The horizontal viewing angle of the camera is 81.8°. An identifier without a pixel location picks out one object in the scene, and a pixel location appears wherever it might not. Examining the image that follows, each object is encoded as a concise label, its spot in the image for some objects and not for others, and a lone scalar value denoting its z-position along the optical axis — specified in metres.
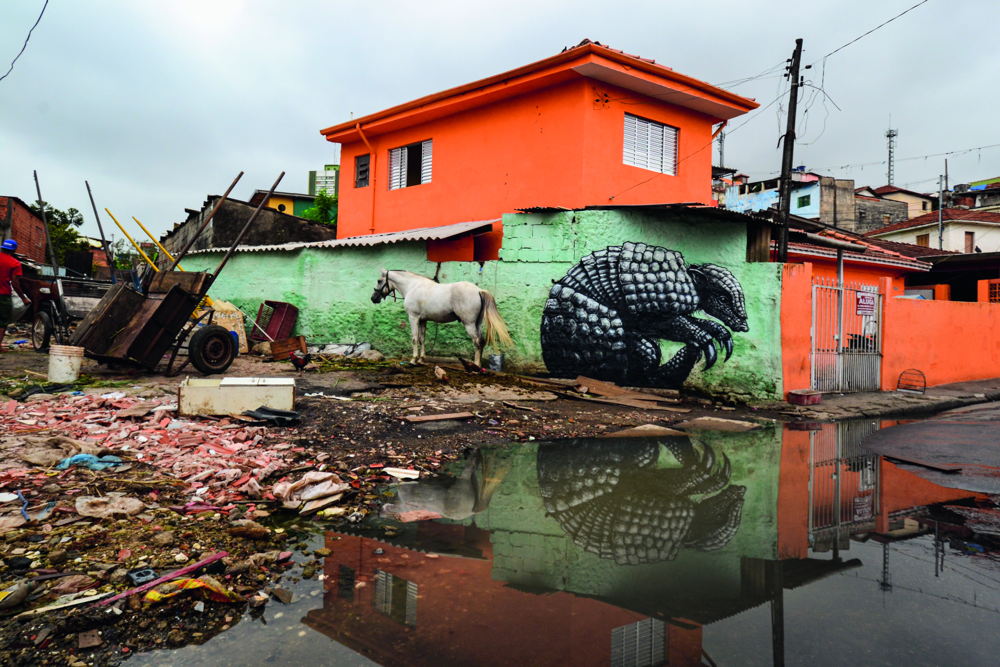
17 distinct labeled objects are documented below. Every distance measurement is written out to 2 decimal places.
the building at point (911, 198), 40.53
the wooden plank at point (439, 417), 6.59
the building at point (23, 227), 26.12
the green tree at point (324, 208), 26.23
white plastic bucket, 7.62
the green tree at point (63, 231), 30.20
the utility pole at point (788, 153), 11.38
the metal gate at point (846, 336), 10.71
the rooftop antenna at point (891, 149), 49.19
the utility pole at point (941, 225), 29.19
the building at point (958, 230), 32.03
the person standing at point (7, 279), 9.15
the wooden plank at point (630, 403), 8.95
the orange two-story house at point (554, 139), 12.06
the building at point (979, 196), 41.56
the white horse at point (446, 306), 10.47
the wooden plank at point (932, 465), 5.40
